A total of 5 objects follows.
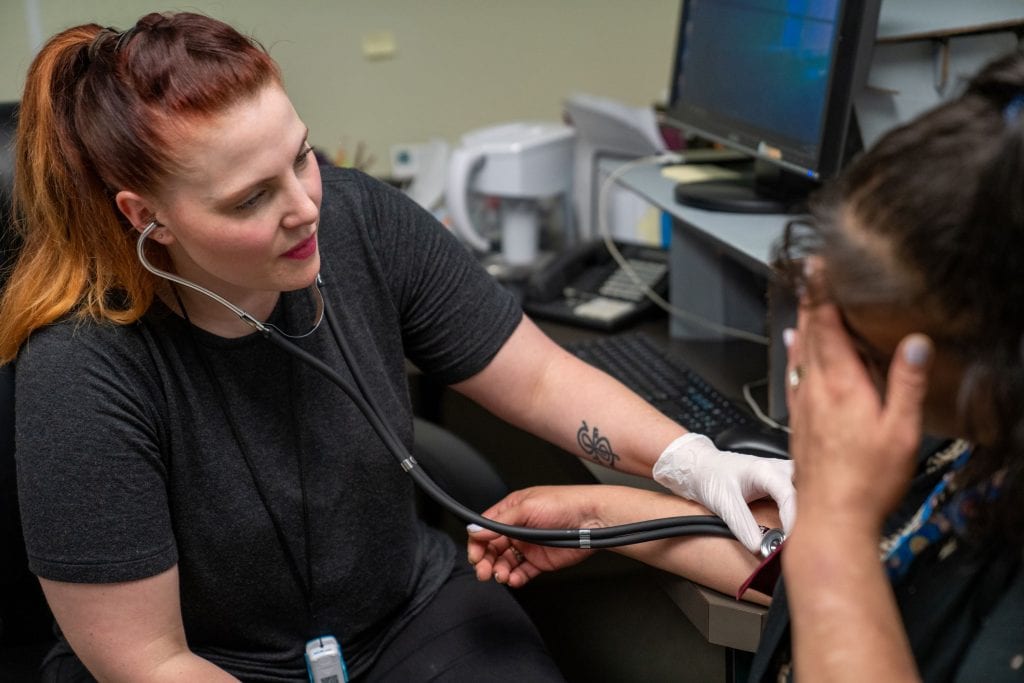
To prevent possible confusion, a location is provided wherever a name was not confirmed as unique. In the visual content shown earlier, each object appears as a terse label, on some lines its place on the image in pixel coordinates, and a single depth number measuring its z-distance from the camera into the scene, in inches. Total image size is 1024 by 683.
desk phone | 74.1
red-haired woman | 41.6
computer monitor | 55.7
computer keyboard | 55.7
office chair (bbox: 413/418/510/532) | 59.2
